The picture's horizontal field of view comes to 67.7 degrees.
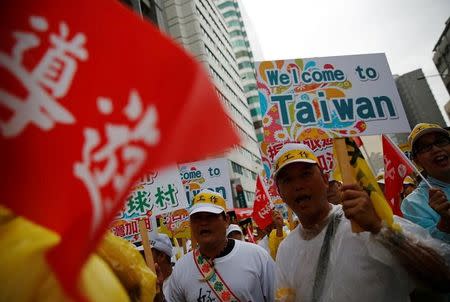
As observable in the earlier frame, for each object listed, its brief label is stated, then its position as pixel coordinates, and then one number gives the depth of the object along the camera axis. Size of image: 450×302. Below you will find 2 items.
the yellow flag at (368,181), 1.65
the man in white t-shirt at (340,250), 1.63
